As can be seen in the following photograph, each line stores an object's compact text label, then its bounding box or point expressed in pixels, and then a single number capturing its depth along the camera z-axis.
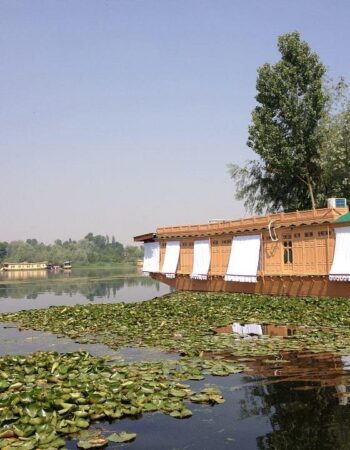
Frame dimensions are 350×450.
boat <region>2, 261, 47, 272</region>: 123.05
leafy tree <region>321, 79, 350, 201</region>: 34.78
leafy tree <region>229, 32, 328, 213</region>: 37.03
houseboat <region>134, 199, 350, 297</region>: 24.62
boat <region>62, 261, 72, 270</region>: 128.00
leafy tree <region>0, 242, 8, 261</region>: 157.38
